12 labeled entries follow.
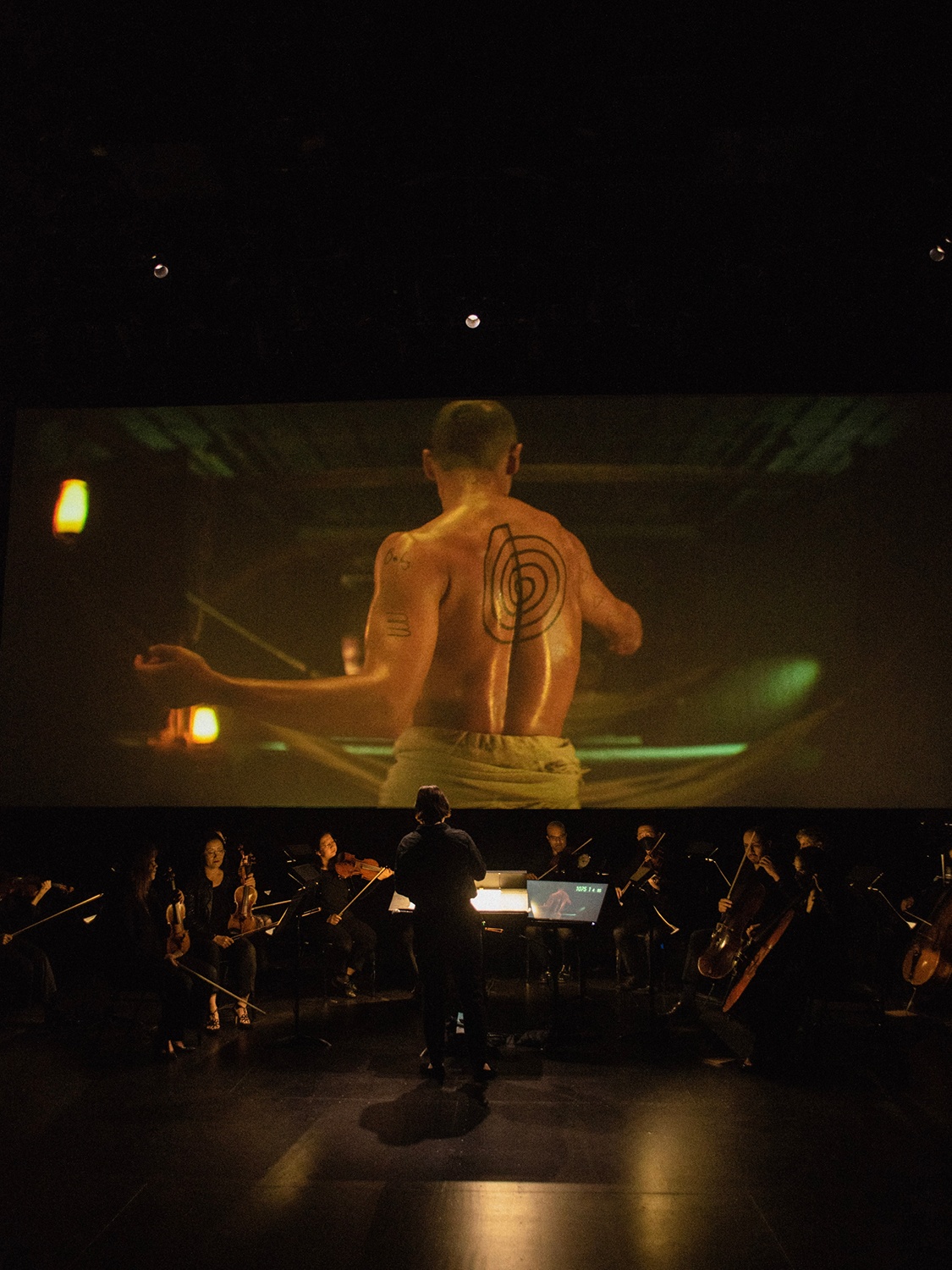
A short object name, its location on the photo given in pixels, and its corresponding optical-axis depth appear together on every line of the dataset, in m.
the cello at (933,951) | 5.82
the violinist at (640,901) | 6.57
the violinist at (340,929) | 6.91
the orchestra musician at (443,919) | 4.95
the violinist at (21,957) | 6.42
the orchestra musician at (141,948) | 5.54
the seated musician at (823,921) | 5.28
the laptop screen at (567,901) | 5.55
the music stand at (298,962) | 5.68
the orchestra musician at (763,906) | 5.95
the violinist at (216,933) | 6.04
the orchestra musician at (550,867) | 7.03
